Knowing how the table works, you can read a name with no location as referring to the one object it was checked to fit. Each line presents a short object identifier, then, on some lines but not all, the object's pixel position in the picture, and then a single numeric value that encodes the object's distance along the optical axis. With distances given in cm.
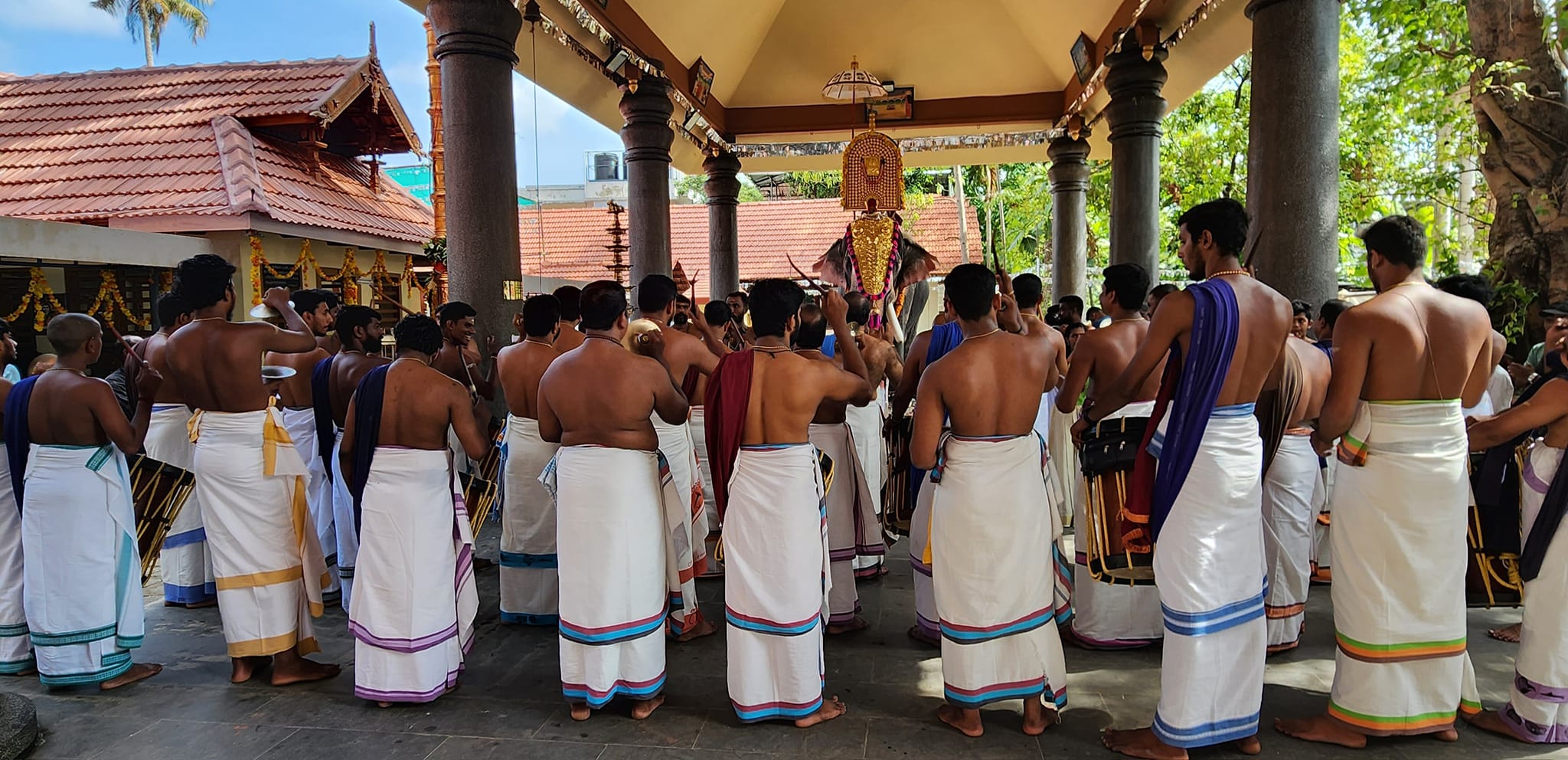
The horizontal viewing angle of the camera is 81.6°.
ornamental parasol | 934
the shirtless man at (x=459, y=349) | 476
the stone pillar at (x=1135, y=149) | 763
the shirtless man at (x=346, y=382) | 474
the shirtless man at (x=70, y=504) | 378
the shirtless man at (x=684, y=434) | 443
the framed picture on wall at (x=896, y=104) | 1158
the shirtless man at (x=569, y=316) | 484
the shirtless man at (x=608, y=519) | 346
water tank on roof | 3409
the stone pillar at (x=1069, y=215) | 1139
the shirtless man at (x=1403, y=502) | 303
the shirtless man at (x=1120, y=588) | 391
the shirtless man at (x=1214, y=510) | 299
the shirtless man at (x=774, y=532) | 334
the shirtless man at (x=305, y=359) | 527
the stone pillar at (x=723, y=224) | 1198
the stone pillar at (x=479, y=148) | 514
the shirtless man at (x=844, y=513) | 440
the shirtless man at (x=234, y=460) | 383
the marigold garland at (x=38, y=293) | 810
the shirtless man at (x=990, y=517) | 327
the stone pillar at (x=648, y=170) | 857
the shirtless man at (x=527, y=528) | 455
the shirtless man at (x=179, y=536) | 500
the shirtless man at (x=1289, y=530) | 399
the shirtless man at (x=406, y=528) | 359
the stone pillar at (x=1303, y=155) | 453
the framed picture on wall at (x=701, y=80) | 995
